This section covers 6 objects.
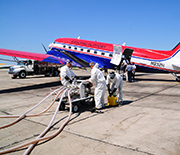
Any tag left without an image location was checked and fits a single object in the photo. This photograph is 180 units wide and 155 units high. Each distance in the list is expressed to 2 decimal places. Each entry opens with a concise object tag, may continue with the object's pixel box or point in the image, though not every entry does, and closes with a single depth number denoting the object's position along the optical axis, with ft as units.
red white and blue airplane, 55.31
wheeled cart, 24.89
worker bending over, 28.21
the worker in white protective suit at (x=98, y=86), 26.12
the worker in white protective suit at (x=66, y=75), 27.09
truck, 72.49
